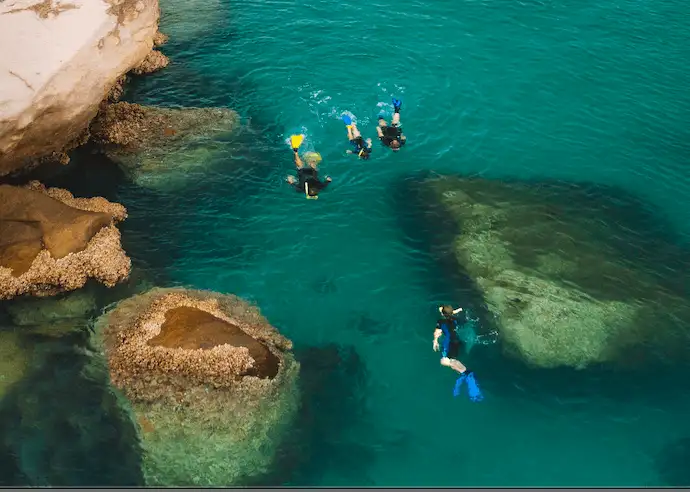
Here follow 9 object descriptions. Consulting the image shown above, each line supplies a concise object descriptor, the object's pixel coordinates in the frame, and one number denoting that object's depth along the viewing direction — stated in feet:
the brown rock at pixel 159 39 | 123.54
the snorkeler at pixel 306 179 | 89.92
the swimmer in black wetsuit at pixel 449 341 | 69.72
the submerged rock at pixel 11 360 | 65.62
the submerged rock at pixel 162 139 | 93.20
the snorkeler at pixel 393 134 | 97.47
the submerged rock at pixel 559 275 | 72.84
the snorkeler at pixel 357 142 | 96.12
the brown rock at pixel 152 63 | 114.83
